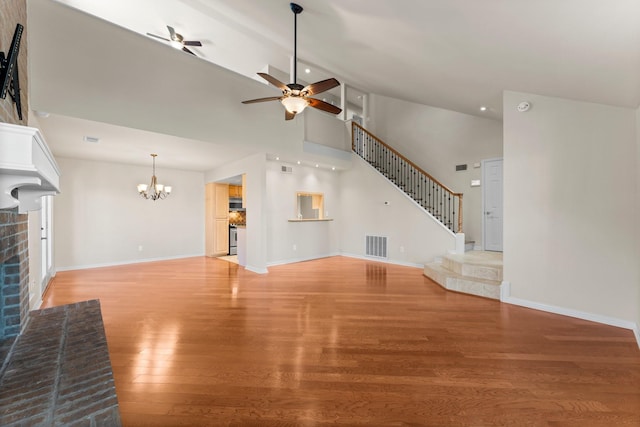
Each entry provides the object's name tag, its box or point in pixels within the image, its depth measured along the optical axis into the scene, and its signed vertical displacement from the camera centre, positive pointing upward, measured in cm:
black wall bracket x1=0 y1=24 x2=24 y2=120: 155 +86
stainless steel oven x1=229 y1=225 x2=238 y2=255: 808 -95
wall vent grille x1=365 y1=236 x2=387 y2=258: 698 -95
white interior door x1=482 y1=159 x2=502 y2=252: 607 +14
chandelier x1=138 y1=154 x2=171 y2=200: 635 +48
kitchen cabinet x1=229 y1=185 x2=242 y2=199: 830 +58
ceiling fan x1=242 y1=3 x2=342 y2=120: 352 +158
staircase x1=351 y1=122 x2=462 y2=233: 674 +91
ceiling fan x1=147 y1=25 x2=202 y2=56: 580 +373
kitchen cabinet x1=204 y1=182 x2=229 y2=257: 776 -29
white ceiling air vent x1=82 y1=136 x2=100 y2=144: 429 +114
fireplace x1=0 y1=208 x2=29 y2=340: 168 -48
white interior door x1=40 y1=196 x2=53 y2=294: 432 -64
